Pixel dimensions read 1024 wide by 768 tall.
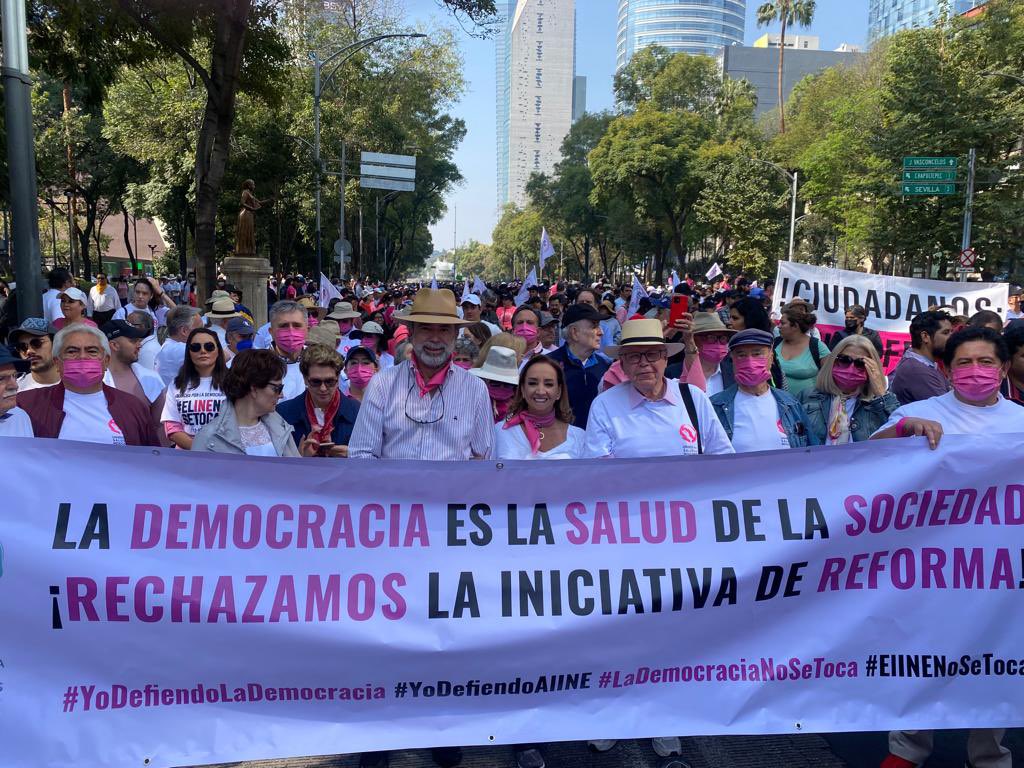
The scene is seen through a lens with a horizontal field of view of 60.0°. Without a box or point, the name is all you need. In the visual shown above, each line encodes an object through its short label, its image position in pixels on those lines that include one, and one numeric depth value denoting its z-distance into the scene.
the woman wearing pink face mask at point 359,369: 5.89
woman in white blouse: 4.10
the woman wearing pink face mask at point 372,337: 7.67
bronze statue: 17.81
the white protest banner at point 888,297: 8.37
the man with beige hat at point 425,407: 3.74
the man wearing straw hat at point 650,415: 3.95
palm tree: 69.06
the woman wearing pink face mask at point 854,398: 4.69
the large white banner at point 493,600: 3.07
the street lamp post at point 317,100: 26.88
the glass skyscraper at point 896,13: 158.10
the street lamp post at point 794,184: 40.47
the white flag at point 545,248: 22.81
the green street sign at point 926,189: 23.58
